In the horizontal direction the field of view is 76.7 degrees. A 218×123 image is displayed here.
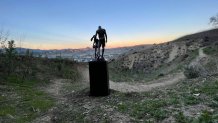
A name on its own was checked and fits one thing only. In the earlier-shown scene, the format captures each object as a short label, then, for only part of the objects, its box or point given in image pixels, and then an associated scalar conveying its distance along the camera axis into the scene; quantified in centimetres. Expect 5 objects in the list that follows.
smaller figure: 654
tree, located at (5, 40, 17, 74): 942
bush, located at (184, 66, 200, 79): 852
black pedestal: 615
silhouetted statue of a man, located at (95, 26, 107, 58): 649
